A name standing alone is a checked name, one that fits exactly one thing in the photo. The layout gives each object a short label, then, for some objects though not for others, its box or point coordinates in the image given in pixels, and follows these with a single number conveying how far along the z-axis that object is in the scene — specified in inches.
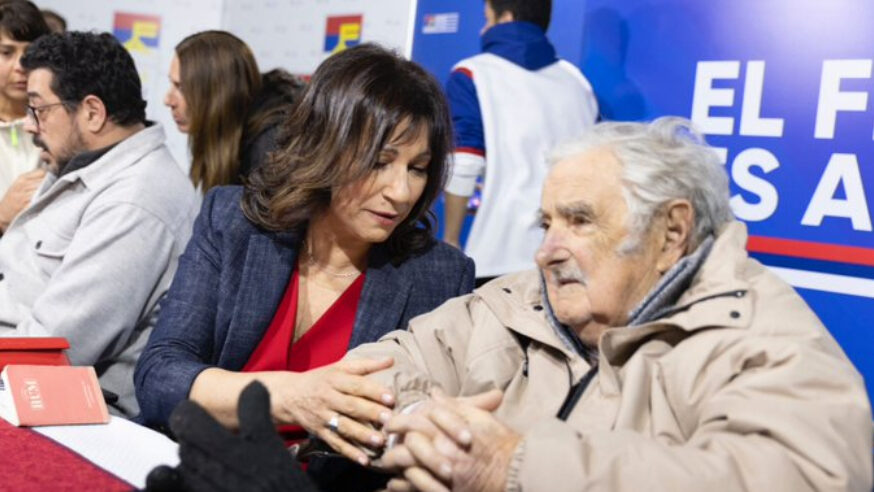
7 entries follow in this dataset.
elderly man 57.0
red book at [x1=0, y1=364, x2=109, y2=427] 72.9
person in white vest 162.1
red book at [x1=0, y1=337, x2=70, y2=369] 82.2
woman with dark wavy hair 90.0
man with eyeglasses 106.1
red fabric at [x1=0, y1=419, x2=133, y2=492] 60.5
